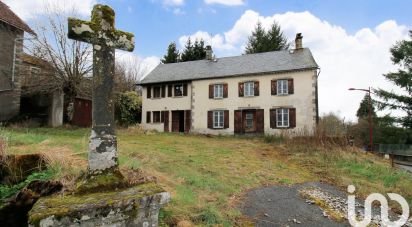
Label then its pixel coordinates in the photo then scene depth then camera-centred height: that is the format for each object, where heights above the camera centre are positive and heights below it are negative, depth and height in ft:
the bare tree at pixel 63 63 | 58.85 +12.29
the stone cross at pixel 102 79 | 13.28 +2.09
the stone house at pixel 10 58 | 54.13 +12.23
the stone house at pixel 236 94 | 68.39 +7.48
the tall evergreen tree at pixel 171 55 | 121.39 +28.25
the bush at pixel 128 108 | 81.66 +4.29
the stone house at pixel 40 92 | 58.95 +6.31
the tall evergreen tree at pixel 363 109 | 134.00 +7.23
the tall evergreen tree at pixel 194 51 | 116.16 +28.65
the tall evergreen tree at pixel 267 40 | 118.11 +34.22
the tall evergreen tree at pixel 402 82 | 85.56 +12.50
